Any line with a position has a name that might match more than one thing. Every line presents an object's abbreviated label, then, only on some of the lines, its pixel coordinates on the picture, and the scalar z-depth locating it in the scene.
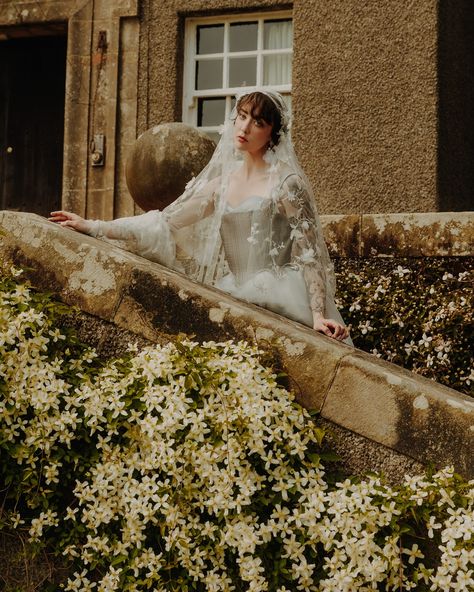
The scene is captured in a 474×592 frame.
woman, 3.98
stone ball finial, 5.55
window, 8.45
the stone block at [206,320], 2.96
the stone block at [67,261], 3.15
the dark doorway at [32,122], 9.98
